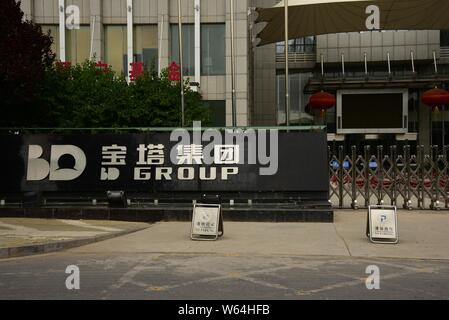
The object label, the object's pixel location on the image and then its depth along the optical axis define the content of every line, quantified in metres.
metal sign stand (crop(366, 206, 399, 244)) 10.29
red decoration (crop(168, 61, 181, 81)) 24.46
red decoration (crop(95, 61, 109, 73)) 24.19
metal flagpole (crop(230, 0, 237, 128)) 19.79
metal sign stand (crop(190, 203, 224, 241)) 10.71
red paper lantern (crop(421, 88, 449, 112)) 24.75
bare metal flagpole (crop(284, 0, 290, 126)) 15.38
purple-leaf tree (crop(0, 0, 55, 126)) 14.12
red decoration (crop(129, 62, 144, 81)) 25.67
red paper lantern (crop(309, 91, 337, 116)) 26.94
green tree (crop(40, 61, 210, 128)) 19.88
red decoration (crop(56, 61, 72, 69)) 21.30
